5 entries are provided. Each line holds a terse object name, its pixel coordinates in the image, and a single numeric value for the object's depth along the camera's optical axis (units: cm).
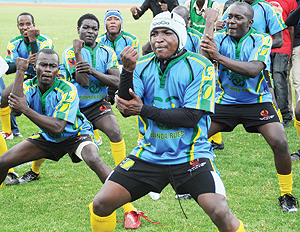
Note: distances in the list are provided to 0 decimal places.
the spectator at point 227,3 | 1842
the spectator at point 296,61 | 1769
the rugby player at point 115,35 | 1703
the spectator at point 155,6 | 1956
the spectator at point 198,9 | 1697
